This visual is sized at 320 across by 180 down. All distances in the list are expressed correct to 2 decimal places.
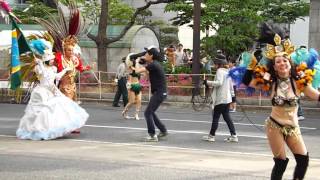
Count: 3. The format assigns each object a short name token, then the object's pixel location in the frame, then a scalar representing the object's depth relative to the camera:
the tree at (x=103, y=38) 23.91
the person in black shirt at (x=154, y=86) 11.29
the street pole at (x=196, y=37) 21.20
